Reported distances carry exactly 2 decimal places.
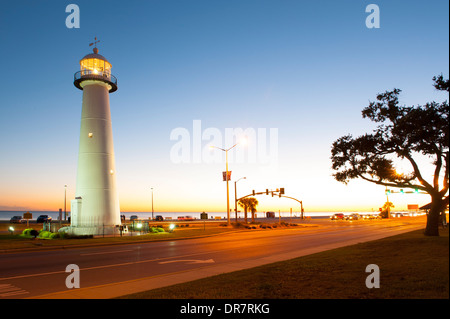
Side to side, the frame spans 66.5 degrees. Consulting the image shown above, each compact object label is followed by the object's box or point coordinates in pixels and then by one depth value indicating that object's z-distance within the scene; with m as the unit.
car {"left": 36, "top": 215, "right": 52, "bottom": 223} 69.39
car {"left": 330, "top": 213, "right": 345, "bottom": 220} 80.90
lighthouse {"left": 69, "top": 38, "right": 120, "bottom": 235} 30.50
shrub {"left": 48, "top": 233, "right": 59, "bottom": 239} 27.89
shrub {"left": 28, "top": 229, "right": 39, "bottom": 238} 28.69
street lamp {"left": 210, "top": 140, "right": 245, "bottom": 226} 39.06
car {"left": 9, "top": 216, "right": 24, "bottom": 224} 68.18
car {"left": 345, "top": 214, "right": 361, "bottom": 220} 78.11
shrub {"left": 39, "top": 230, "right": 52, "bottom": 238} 28.33
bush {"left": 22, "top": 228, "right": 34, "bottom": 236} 29.86
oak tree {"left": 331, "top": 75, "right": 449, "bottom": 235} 14.14
